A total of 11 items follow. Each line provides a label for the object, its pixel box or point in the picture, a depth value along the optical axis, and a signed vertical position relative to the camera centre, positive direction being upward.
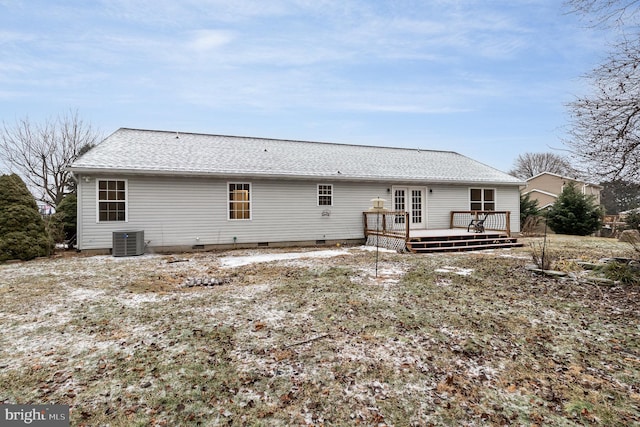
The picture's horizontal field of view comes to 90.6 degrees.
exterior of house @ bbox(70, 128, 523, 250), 10.37 +0.98
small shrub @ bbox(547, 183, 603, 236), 17.09 -0.09
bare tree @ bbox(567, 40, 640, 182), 5.24 +1.66
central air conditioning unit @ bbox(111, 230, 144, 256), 9.80 -0.82
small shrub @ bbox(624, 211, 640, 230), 7.14 -0.17
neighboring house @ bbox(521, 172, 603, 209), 28.50 +2.37
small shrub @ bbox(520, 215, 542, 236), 16.92 -0.67
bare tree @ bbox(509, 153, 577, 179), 41.72 +6.68
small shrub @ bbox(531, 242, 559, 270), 6.86 -1.13
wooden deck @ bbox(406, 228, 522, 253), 10.80 -0.99
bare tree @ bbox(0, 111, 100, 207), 18.64 +4.00
